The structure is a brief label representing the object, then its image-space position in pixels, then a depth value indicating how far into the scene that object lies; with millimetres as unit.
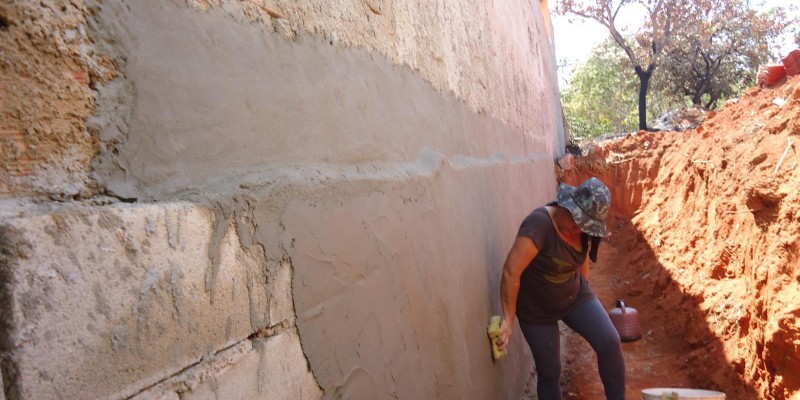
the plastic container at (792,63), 7605
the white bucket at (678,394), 3408
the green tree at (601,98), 26406
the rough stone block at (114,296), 900
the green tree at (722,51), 20297
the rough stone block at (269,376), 1273
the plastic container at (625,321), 5875
